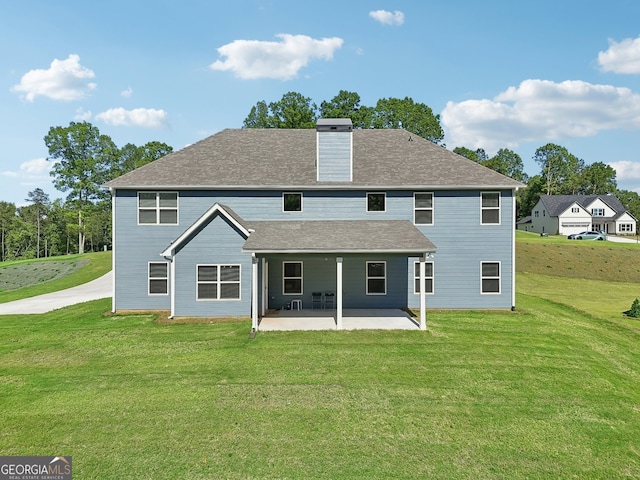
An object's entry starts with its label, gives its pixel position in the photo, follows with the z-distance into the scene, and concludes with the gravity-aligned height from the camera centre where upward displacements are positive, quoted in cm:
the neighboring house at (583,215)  6075 +402
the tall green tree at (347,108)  3822 +1485
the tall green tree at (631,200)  8518 +990
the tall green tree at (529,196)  8125 +1005
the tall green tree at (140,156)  5703 +1527
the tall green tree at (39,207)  7270 +721
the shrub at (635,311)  1590 -356
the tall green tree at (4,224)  7338 +307
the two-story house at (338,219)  1587 +89
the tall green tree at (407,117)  4000 +1440
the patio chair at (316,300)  1608 -300
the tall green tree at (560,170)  8638 +1772
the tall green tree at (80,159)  4953 +1199
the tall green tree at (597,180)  8606 +1485
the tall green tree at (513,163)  9957 +2204
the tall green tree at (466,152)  5761 +1537
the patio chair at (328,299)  1602 -295
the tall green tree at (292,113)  3816 +1439
